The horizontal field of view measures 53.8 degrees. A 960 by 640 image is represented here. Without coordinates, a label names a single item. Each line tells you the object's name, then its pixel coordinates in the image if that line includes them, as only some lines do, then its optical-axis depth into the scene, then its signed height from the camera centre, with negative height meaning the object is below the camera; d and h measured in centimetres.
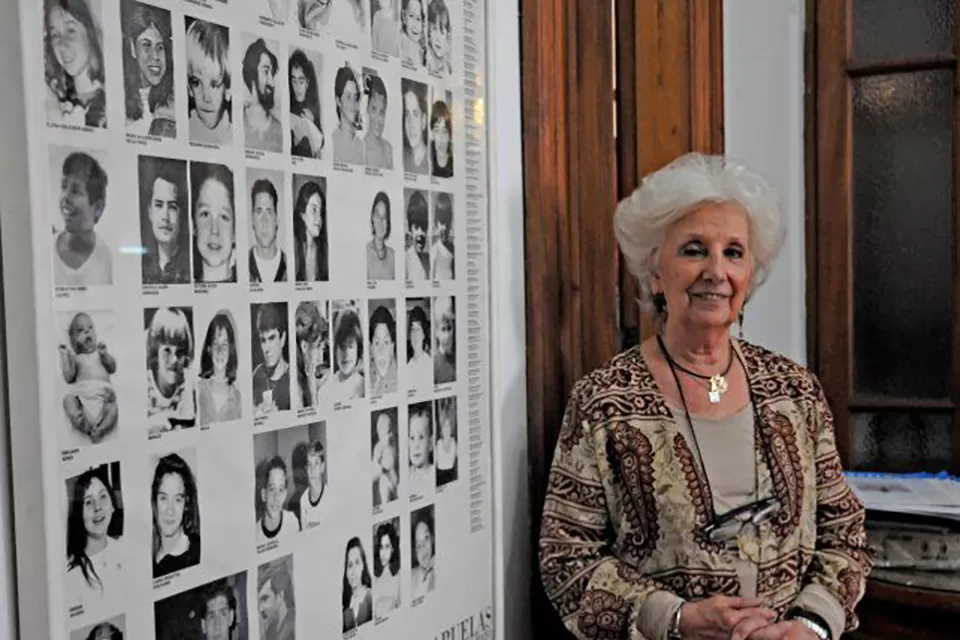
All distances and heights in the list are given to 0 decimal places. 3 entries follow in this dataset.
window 196 +9
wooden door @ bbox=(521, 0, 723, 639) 150 +24
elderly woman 132 -28
